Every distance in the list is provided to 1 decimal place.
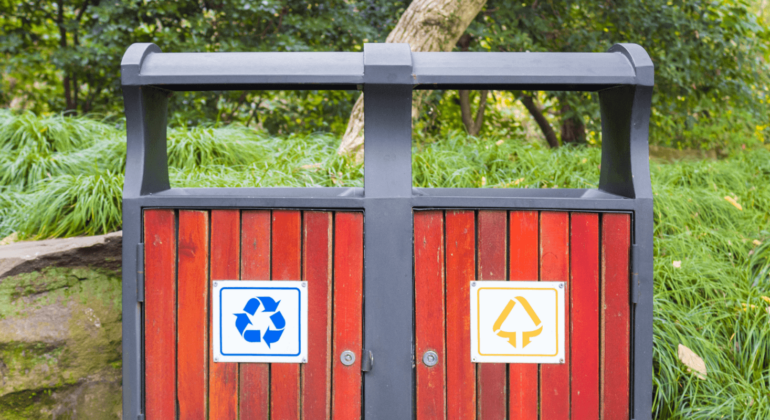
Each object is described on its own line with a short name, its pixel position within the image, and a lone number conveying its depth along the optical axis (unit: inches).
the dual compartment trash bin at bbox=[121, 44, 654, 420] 53.7
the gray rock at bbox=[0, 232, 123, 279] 74.7
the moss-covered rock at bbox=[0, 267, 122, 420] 72.6
